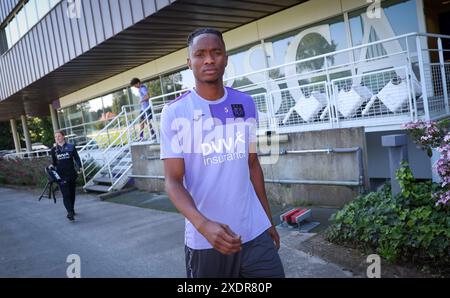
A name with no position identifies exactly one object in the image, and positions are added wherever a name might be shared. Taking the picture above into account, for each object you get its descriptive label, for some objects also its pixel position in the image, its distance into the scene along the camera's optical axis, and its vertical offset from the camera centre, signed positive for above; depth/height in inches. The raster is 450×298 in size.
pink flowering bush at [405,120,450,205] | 146.7 -18.1
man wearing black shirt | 306.7 -13.5
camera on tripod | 306.7 -17.5
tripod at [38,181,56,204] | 385.8 -36.1
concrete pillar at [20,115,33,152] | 1035.4 +59.3
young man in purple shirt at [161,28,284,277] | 79.3 -7.1
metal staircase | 409.1 -24.0
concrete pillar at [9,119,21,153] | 1146.2 +64.2
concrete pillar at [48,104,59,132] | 839.7 +66.7
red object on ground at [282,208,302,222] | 213.2 -51.4
